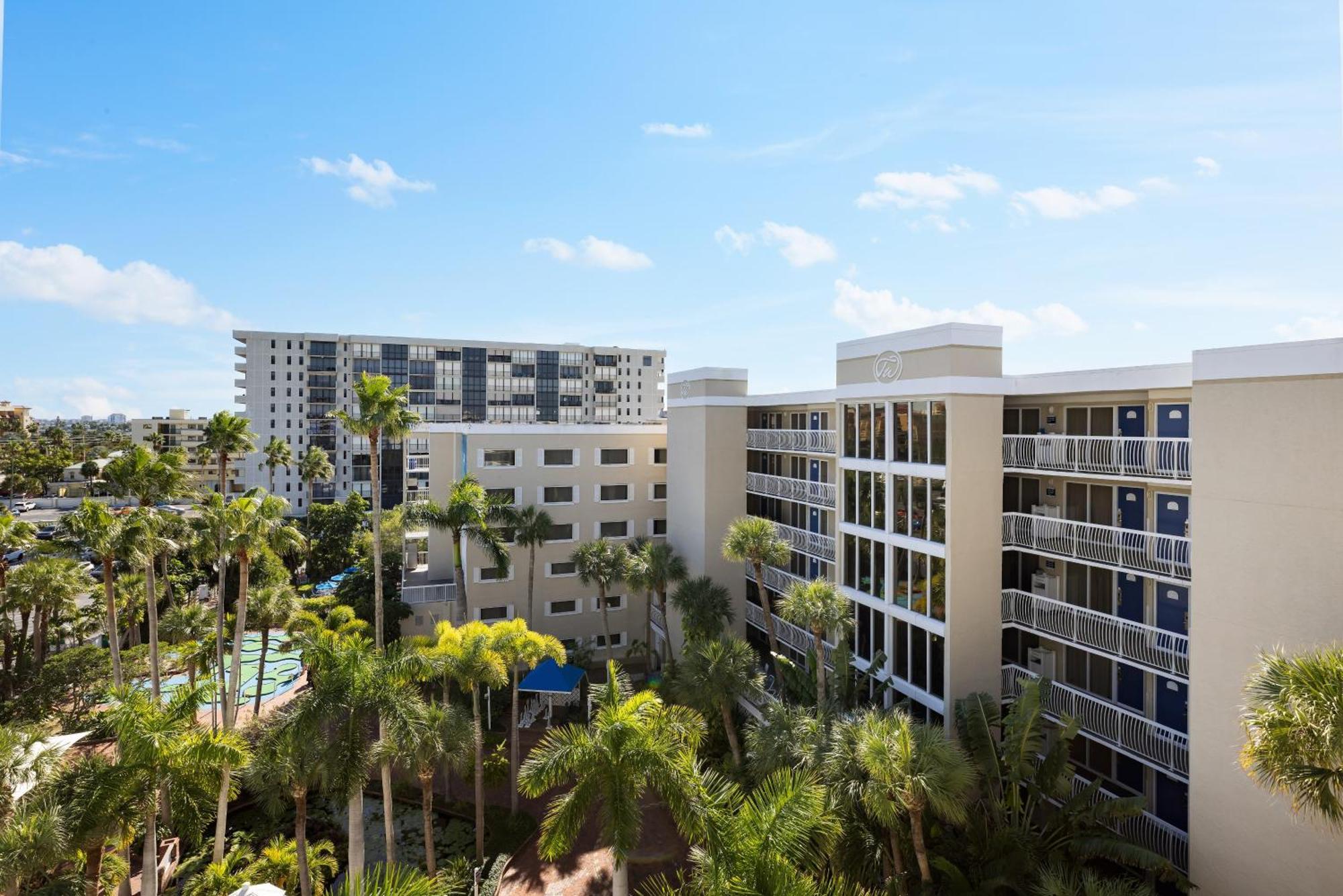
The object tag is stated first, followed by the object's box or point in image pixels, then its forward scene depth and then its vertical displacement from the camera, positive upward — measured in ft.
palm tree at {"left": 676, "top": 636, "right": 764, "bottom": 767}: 66.90 -23.19
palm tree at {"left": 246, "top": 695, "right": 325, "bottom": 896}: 50.49 -24.10
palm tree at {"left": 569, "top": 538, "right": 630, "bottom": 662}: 105.91 -18.17
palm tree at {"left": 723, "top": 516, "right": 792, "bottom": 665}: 75.66 -10.99
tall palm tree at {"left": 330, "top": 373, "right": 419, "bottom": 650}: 82.43 +4.09
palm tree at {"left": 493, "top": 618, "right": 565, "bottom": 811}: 68.13 -20.35
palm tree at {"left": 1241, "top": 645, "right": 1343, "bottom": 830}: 26.25 -11.53
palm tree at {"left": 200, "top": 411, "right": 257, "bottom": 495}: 104.53 +1.75
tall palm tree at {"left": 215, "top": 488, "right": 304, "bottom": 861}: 71.00 -9.19
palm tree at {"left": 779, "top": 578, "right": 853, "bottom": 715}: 63.82 -15.62
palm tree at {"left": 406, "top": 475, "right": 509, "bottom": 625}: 105.09 -11.33
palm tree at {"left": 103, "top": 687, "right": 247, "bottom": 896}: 42.29 -19.35
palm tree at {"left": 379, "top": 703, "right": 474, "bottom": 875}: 51.62 -25.76
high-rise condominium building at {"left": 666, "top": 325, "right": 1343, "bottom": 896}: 40.45 -7.95
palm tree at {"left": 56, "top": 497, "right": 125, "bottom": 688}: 72.54 -9.39
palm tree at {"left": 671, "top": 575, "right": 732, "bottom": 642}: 88.99 -21.63
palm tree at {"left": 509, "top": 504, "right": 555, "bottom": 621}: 111.86 -13.56
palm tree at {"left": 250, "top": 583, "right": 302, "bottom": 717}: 89.61 -21.78
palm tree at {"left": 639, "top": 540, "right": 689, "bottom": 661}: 97.79 -17.56
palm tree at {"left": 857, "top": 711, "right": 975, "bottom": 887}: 41.39 -20.73
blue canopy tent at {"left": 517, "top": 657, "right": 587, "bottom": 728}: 95.40 -33.84
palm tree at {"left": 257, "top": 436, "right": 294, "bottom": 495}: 193.67 -1.48
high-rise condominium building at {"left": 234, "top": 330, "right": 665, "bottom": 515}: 258.57 +25.11
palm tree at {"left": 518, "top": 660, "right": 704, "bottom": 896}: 36.35 -18.34
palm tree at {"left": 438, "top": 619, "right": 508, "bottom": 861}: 64.90 -20.88
